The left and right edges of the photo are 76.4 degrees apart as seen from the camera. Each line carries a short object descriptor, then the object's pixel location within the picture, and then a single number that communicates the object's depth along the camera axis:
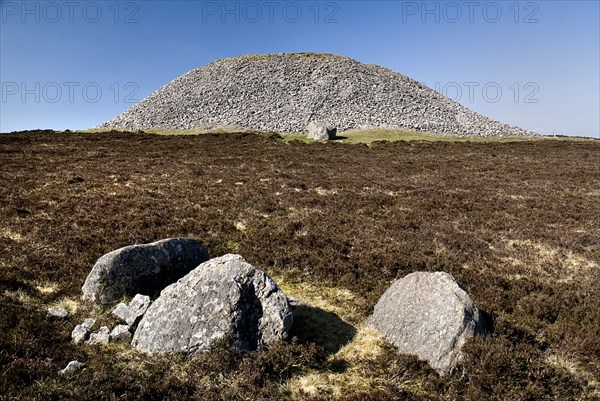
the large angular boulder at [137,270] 9.36
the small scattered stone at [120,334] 8.03
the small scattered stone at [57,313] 8.67
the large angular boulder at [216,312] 7.54
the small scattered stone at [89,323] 8.39
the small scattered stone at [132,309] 8.48
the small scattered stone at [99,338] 7.90
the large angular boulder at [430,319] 7.51
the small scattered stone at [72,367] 6.75
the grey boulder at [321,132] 56.34
